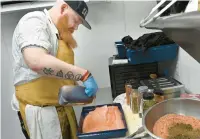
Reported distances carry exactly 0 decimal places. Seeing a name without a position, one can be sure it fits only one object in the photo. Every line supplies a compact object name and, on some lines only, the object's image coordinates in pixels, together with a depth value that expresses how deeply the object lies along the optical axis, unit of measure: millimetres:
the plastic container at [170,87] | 1303
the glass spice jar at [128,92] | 1332
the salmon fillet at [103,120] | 1090
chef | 981
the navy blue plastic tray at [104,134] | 1018
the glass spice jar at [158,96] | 1186
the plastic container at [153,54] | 1531
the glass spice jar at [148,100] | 1140
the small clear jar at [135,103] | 1250
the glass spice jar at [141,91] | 1195
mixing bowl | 973
